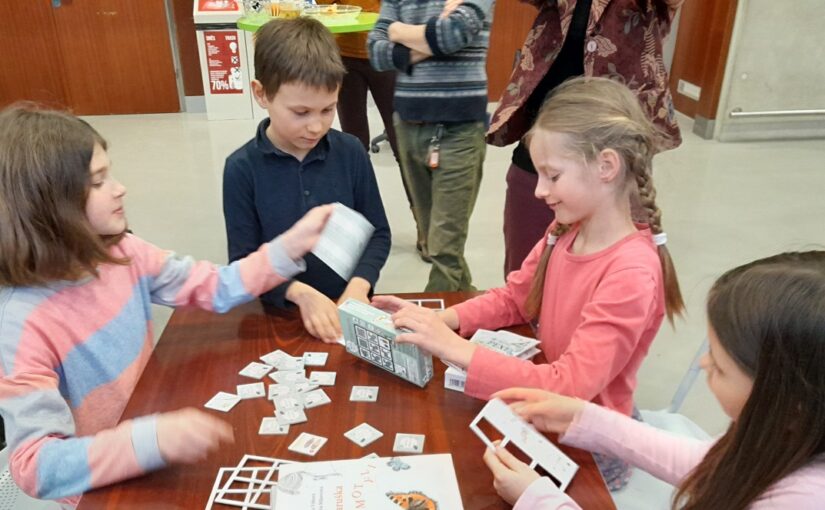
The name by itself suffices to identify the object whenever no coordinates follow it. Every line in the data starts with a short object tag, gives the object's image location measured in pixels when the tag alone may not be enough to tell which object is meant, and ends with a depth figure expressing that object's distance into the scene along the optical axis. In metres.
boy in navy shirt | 1.62
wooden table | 0.99
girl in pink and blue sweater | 1.01
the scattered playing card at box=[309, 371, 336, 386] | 1.23
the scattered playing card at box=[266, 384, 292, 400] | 1.19
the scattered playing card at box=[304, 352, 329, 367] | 1.29
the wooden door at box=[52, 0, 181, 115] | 5.48
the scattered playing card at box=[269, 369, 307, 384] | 1.23
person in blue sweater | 2.08
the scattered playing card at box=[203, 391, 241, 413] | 1.16
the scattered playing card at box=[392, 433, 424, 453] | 1.06
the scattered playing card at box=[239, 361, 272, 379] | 1.25
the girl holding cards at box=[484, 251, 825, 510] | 0.77
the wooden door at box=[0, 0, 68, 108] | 5.39
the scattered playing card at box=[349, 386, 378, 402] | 1.18
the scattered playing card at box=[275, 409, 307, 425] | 1.13
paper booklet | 0.95
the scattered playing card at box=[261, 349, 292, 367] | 1.29
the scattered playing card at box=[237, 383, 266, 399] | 1.19
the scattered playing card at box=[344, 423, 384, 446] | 1.08
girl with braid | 1.19
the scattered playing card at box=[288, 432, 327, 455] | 1.06
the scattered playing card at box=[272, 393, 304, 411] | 1.16
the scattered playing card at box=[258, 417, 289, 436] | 1.10
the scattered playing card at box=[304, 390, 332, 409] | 1.17
